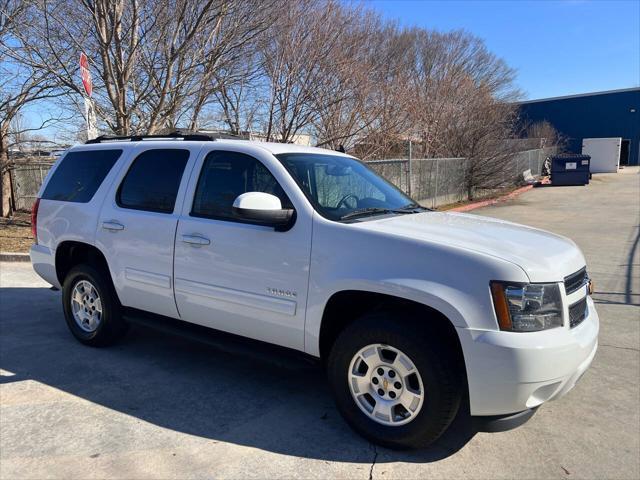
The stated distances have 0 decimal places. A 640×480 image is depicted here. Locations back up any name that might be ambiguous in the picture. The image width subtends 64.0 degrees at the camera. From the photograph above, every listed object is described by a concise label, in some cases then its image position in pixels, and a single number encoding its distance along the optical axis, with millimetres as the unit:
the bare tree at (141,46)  9523
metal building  54500
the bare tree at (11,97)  10008
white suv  2824
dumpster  28547
